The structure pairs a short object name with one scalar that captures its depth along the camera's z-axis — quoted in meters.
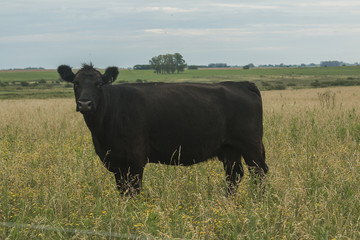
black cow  10.28
